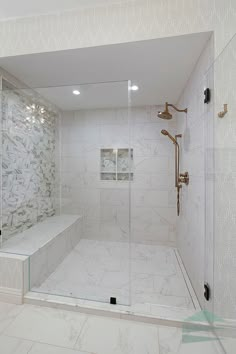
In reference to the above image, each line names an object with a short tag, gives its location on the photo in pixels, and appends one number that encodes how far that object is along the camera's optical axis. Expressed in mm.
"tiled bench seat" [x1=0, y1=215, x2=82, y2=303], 1552
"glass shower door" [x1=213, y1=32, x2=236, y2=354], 1038
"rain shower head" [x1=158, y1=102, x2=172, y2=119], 2109
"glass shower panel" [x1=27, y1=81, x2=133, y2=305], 2029
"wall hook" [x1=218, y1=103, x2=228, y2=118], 1105
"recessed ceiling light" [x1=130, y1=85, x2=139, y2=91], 2121
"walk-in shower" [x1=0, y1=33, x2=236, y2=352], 1374
